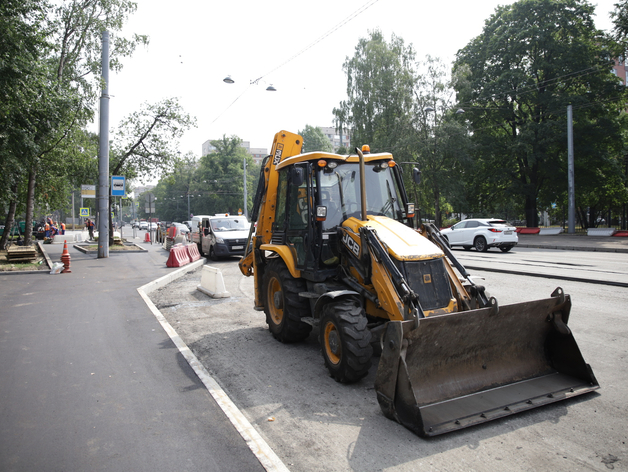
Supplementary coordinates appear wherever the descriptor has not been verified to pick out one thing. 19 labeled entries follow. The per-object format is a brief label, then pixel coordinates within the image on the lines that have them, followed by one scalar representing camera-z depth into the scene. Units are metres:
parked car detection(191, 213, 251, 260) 19.09
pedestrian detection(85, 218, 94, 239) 35.86
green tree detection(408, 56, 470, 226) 32.78
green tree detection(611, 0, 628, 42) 27.41
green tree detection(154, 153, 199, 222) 96.01
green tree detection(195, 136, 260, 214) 72.56
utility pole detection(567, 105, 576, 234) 28.56
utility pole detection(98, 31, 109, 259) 18.80
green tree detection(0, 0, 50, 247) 11.41
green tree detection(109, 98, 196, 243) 25.66
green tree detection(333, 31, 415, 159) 36.01
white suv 20.58
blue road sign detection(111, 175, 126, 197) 20.97
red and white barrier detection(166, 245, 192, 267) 16.22
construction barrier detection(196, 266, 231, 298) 10.57
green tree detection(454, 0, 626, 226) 31.34
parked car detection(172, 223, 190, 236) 39.11
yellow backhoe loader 3.97
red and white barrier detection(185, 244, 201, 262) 18.21
